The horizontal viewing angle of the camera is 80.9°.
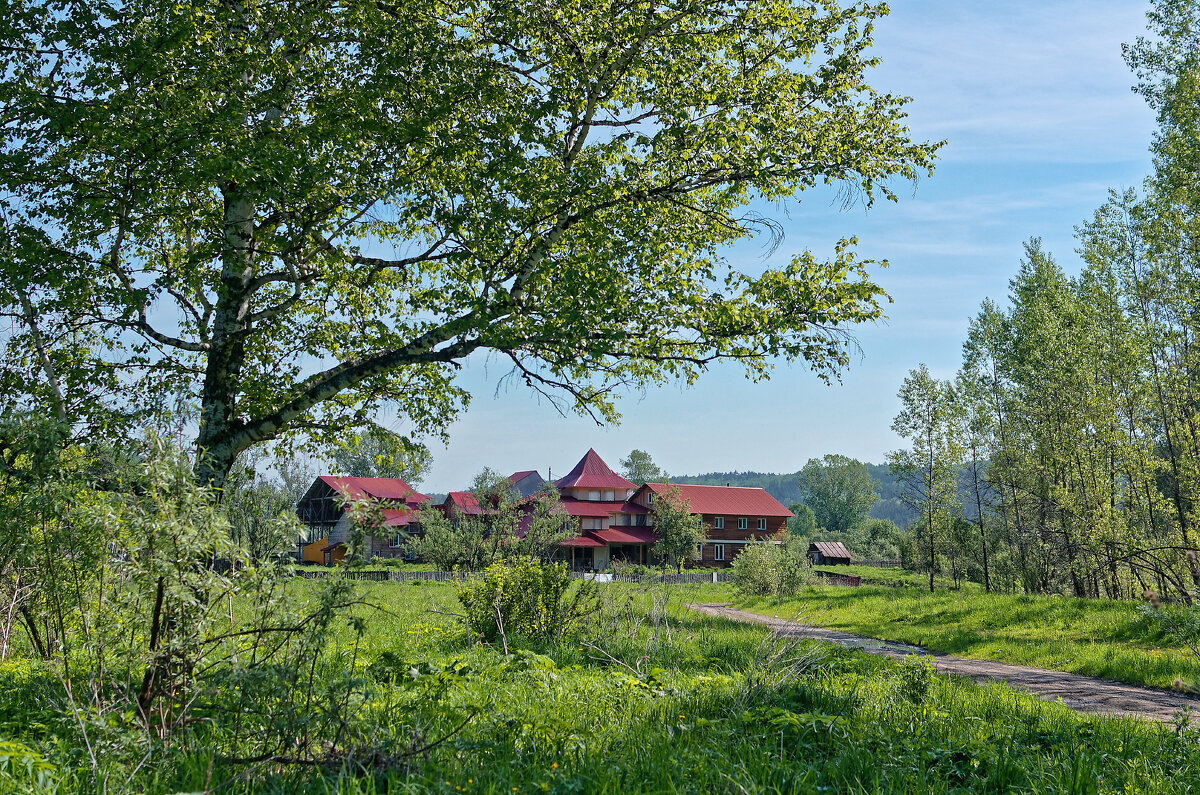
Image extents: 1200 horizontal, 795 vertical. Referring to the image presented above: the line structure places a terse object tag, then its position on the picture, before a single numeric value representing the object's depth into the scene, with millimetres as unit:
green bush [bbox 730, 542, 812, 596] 26000
